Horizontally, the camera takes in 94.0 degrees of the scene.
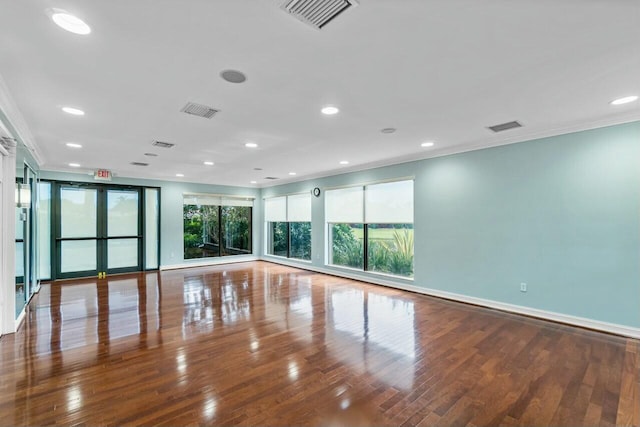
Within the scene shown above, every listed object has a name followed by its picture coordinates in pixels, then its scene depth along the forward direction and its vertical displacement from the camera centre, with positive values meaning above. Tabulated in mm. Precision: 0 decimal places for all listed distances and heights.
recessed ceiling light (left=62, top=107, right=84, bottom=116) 3234 +1234
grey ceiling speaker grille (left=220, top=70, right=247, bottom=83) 2449 +1206
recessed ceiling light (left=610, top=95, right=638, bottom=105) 2979 +1139
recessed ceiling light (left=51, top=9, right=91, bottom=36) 1752 +1220
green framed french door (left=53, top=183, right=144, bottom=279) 7016 -202
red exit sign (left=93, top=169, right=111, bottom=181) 7117 +1130
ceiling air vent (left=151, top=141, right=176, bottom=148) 4666 +1218
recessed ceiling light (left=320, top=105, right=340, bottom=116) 3217 +1184
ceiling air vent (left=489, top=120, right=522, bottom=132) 3785 +1146
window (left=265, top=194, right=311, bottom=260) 8570 -248
